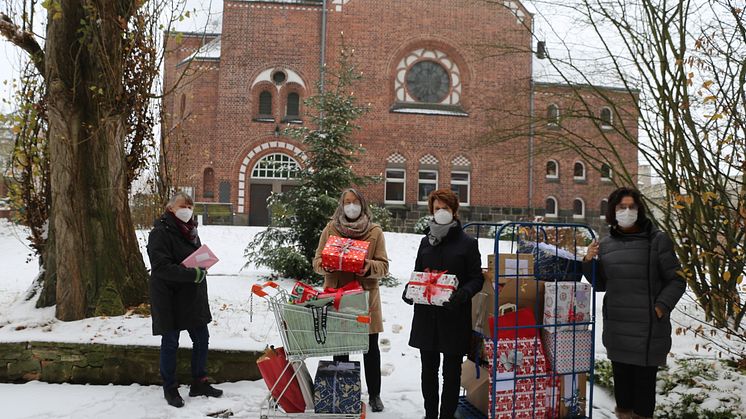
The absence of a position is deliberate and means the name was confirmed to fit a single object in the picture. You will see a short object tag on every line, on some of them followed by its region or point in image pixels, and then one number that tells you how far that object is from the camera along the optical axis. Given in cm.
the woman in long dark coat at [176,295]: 449
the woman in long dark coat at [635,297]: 369
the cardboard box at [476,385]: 429
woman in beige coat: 454
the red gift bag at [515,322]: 395
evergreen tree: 1046
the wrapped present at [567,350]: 404
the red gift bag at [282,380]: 416
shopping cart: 381
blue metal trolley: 394
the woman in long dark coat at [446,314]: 397
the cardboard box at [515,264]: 399
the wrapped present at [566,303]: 402
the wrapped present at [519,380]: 394
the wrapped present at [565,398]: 411
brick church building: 2198
